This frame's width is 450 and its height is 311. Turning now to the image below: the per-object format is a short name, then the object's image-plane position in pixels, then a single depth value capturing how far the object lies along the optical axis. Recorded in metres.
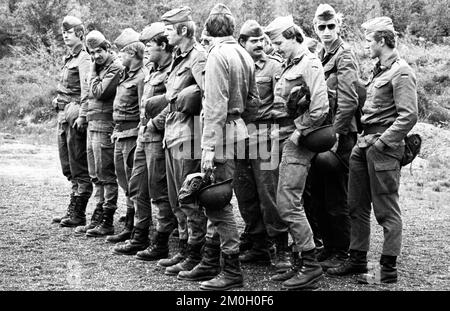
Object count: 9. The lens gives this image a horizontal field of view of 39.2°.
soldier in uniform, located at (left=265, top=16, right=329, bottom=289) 5.19
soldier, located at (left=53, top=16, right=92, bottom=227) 7.77
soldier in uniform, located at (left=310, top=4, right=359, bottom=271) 5.75
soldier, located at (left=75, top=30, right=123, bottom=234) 7.21
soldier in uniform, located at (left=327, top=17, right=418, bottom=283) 5.25
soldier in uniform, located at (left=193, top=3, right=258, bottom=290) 5.12
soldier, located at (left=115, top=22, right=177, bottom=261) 6.19
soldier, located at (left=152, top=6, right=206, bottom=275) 5.67
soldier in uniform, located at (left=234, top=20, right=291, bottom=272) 5.89
